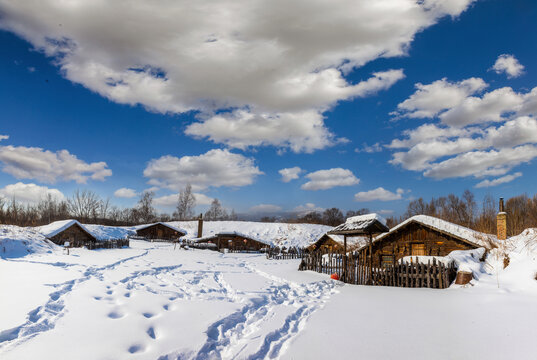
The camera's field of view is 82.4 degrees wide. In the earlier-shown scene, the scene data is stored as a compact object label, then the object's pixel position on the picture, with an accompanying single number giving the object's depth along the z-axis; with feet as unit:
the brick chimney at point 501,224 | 62.28
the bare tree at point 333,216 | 313.53
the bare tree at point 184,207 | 299.79
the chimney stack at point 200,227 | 197.57
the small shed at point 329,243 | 114.73
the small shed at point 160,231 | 202.90
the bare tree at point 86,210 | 253.85
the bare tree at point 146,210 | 301.63
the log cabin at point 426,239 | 60.73
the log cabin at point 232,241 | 161.99
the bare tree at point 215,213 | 352.92
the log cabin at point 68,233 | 111.96
